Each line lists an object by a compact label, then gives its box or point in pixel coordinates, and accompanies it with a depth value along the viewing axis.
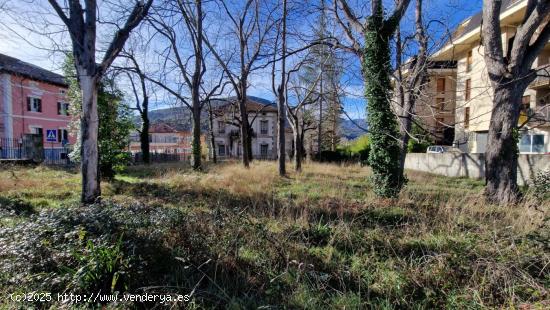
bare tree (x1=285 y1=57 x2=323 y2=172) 13.98
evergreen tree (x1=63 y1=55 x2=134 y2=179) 9.91
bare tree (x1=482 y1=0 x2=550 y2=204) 6.16
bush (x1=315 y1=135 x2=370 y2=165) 25.28
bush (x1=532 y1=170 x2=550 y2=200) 6.37
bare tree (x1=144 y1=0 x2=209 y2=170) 12.54
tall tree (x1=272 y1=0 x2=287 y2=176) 12.61
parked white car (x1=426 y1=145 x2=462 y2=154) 22.74
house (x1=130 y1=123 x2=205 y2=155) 60.34
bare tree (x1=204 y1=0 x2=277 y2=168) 12.74
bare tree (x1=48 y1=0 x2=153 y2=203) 6.12
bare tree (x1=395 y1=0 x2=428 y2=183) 7.98
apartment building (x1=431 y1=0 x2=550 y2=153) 17.42
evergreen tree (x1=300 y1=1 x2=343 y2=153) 11.35
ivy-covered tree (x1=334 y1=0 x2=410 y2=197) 7.23
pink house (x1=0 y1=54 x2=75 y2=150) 21.81
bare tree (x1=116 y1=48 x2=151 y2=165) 22.20
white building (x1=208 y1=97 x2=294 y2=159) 43.66
